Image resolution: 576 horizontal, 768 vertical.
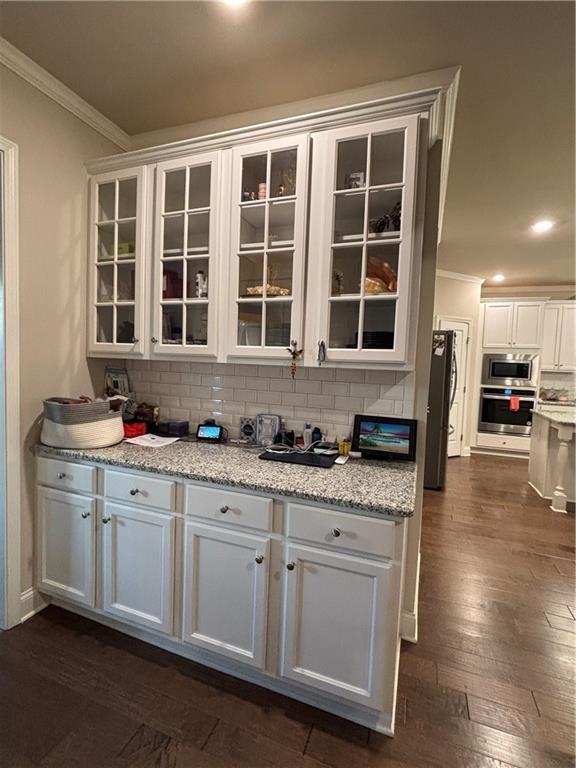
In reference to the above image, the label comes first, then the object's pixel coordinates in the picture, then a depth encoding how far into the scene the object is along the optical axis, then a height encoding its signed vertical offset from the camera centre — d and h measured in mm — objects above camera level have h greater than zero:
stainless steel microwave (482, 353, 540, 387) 5629 -27
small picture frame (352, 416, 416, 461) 1826 -372
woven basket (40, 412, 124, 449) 1861 -414
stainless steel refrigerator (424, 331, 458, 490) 3936 -493
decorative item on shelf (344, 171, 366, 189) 1702 +849
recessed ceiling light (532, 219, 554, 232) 3594 +1431
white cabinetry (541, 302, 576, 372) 5699 +556
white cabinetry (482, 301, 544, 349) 5730 +683
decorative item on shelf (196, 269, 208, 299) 1989 +391
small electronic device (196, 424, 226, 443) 2146 -442
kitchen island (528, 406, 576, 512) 3678 -931
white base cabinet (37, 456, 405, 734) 1372 -944
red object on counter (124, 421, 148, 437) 2180 -444
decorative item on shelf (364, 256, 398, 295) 1678 +396
